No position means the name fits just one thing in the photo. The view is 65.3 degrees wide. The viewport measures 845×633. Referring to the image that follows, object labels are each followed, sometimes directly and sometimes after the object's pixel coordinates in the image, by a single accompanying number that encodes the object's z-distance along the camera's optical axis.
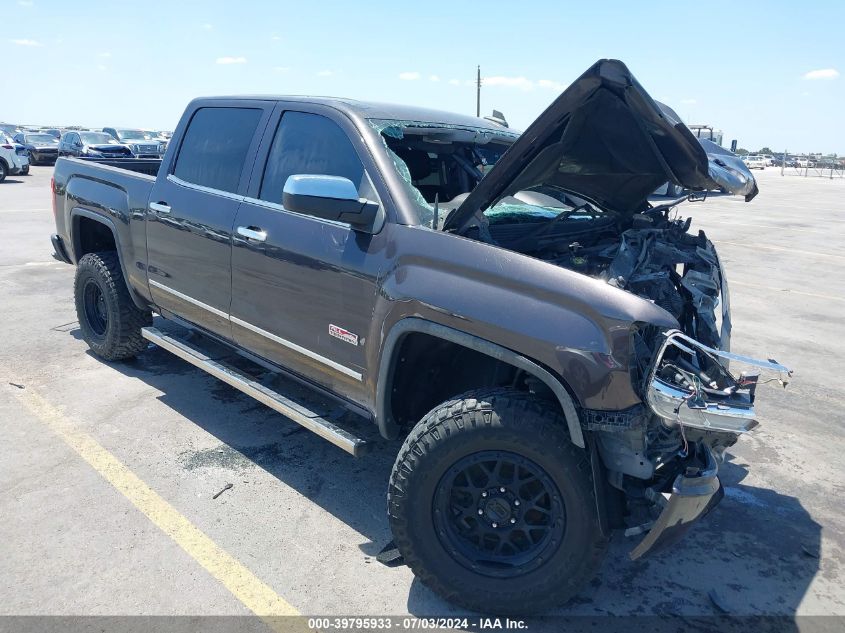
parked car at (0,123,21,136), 35.37
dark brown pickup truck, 2.50
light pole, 48.42
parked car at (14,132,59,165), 28.38
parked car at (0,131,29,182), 21.25
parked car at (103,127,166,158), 25.98
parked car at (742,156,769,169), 65.87
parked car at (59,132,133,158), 23.70
